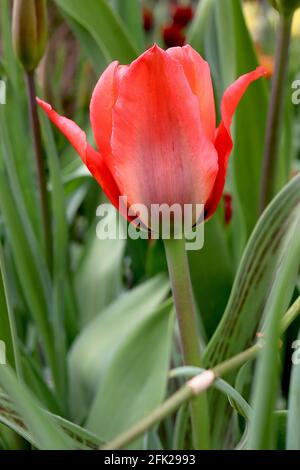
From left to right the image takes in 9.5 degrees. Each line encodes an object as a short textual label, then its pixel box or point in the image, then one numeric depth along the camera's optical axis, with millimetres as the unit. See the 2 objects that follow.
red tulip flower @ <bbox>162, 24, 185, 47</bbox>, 1120
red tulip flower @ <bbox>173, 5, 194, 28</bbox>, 1240
